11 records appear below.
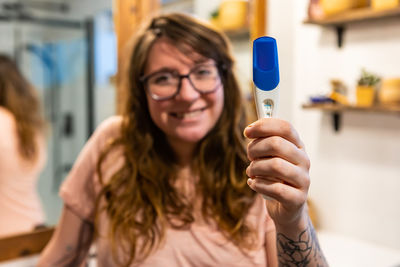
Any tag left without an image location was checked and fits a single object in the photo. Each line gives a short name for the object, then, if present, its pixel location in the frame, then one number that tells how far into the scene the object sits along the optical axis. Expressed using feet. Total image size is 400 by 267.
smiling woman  3.18
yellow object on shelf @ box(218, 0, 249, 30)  6.17
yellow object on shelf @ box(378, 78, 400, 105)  4.98
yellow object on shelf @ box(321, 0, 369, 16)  5.32
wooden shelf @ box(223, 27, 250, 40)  6.24
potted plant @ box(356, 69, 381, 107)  5.27
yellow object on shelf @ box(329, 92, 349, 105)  5.59
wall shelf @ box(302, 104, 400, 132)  4.99
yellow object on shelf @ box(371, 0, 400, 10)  4.88
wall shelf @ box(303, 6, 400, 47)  5.01
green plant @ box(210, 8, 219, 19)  6.36
